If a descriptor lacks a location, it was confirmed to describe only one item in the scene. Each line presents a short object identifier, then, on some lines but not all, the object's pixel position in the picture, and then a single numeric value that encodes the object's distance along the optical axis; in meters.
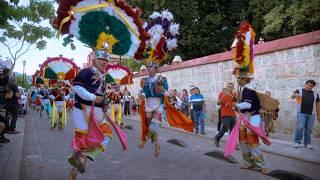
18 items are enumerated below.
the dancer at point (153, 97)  5.84
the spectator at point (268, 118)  8.48
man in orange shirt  6.96
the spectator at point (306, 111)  6.55
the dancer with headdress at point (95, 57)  3.74
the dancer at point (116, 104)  9.88
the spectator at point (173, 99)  11.26
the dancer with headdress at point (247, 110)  4.57
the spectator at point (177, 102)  11.45
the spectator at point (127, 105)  16.46
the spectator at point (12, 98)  7.14
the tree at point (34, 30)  17.11
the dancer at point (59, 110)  9.28
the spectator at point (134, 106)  17.46
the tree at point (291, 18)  13.15
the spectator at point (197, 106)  9.09
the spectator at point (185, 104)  10.88
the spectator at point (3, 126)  5.29
